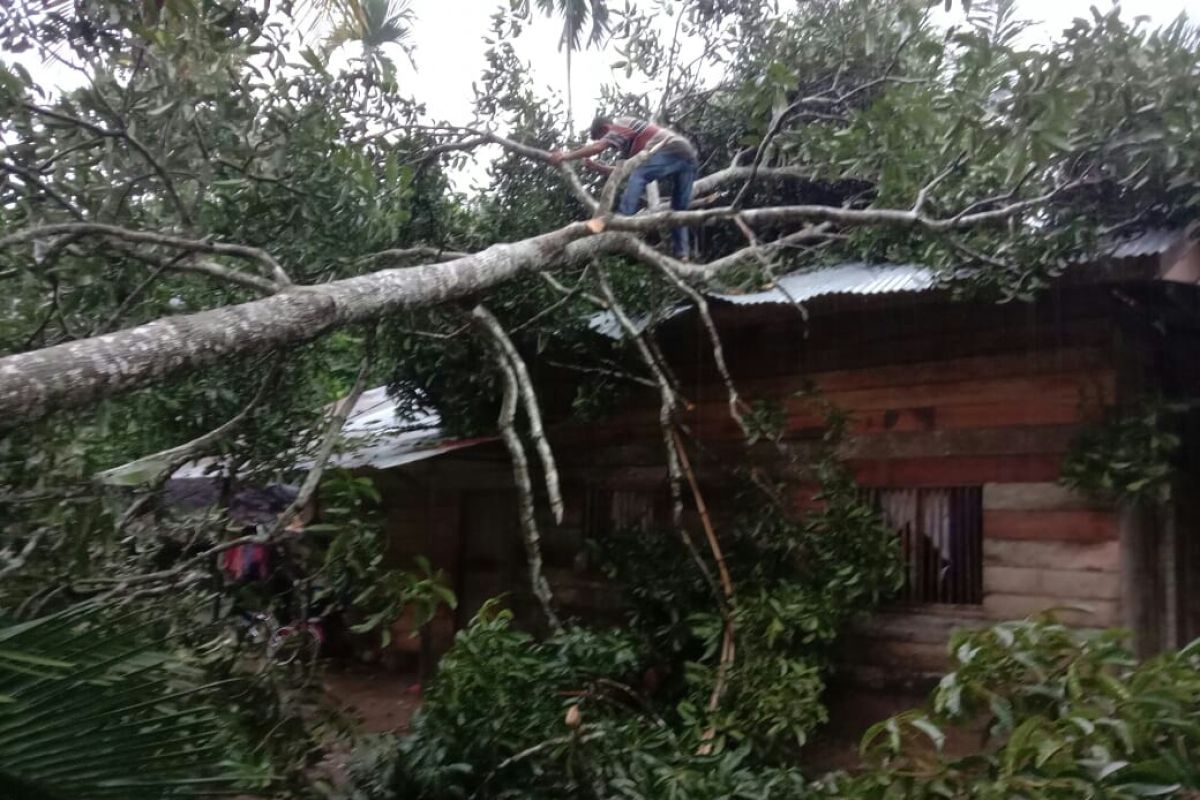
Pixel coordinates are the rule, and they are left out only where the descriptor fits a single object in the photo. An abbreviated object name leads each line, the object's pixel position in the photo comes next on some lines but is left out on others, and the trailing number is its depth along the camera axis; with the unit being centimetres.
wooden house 497
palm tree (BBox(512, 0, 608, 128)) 987
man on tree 582
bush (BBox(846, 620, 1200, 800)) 259
